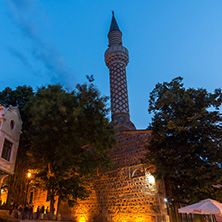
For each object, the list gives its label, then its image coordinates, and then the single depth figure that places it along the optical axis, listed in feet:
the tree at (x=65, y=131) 39.99
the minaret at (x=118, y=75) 68.51
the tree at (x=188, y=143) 36.40
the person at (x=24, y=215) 38.83
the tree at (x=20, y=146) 47.01
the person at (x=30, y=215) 39.58
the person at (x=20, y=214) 38.70
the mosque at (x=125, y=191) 41.73
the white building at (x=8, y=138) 40.27
